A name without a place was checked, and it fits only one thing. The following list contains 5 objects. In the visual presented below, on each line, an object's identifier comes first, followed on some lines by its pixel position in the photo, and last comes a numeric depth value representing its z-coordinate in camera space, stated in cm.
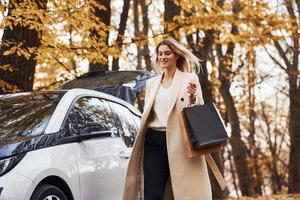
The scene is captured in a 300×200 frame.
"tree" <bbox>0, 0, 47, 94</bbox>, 876
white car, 445
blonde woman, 500
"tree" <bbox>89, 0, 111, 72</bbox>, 1239
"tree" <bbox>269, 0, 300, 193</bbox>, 1638
